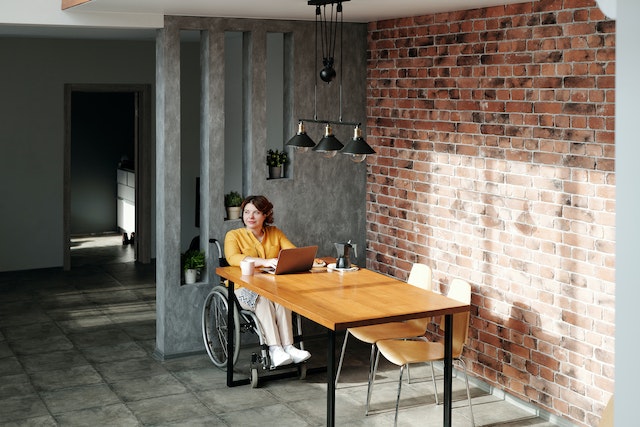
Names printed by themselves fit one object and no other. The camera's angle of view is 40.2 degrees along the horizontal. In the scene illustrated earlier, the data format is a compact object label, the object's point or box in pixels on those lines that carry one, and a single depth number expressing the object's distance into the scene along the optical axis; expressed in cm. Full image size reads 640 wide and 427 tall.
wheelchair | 582
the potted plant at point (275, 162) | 666
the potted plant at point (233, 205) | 654
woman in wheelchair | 577
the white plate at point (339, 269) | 586
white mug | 563
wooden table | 462
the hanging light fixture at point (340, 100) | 516
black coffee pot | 585
